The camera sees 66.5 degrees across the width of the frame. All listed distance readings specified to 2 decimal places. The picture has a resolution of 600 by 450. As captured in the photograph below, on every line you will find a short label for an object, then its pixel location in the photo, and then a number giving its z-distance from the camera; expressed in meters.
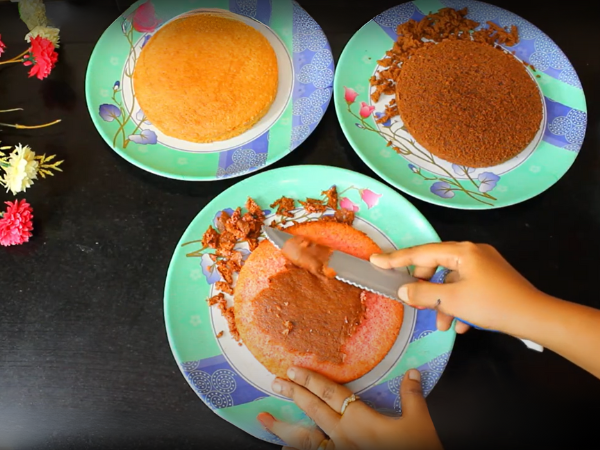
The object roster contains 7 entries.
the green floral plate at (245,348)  0.98
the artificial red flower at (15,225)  1.11
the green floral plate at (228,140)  1.14
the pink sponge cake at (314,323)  0.99
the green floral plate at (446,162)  1.12
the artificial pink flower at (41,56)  1.20
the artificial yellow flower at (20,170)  1.10
